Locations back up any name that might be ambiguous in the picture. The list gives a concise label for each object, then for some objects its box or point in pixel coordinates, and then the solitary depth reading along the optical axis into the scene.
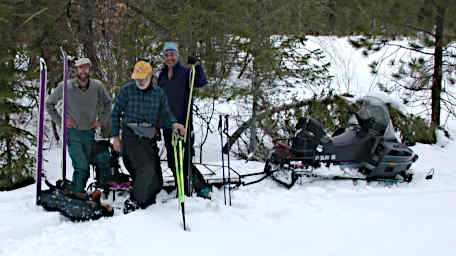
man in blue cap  4.38
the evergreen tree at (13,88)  5.63
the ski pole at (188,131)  4.21
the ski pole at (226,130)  4.42
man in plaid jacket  4.02
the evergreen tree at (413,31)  8.45
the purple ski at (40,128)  3.98
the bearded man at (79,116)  4.35
